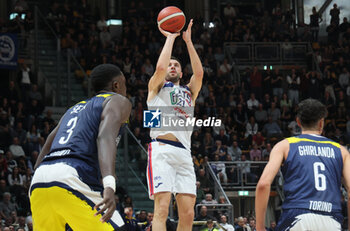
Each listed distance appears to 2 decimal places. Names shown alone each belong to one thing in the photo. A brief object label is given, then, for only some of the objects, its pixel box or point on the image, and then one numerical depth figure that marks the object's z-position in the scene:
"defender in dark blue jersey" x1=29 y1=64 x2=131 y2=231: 8.05
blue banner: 35.03
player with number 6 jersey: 8.71
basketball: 14.25
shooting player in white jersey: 12.96
